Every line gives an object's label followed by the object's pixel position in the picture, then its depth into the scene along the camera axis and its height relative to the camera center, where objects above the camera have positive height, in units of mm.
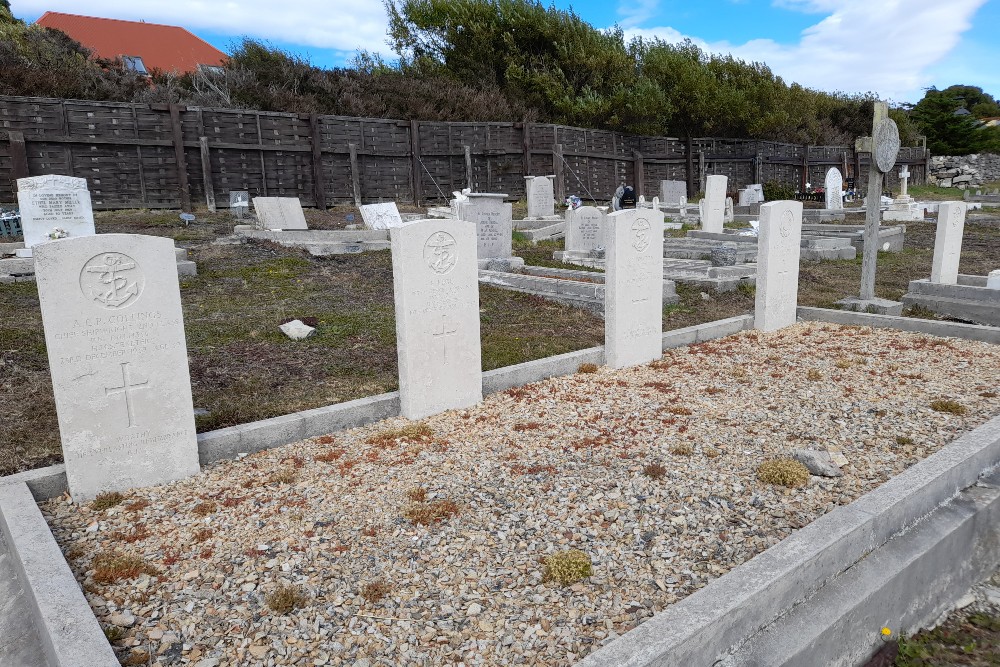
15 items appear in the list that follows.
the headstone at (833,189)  24750 +372
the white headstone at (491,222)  13289 -312
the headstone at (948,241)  9766 -647
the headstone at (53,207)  11500 +135
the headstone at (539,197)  20062 +242
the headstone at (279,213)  15773 -58
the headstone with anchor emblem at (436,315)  5316 -885
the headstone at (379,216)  16953 -195
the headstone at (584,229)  13758 -507
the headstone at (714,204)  17500 -69
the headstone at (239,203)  18033 +220
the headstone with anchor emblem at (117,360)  3898 -891
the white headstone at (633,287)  6738 -862
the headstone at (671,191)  28500 +482
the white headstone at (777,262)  8289 -774
